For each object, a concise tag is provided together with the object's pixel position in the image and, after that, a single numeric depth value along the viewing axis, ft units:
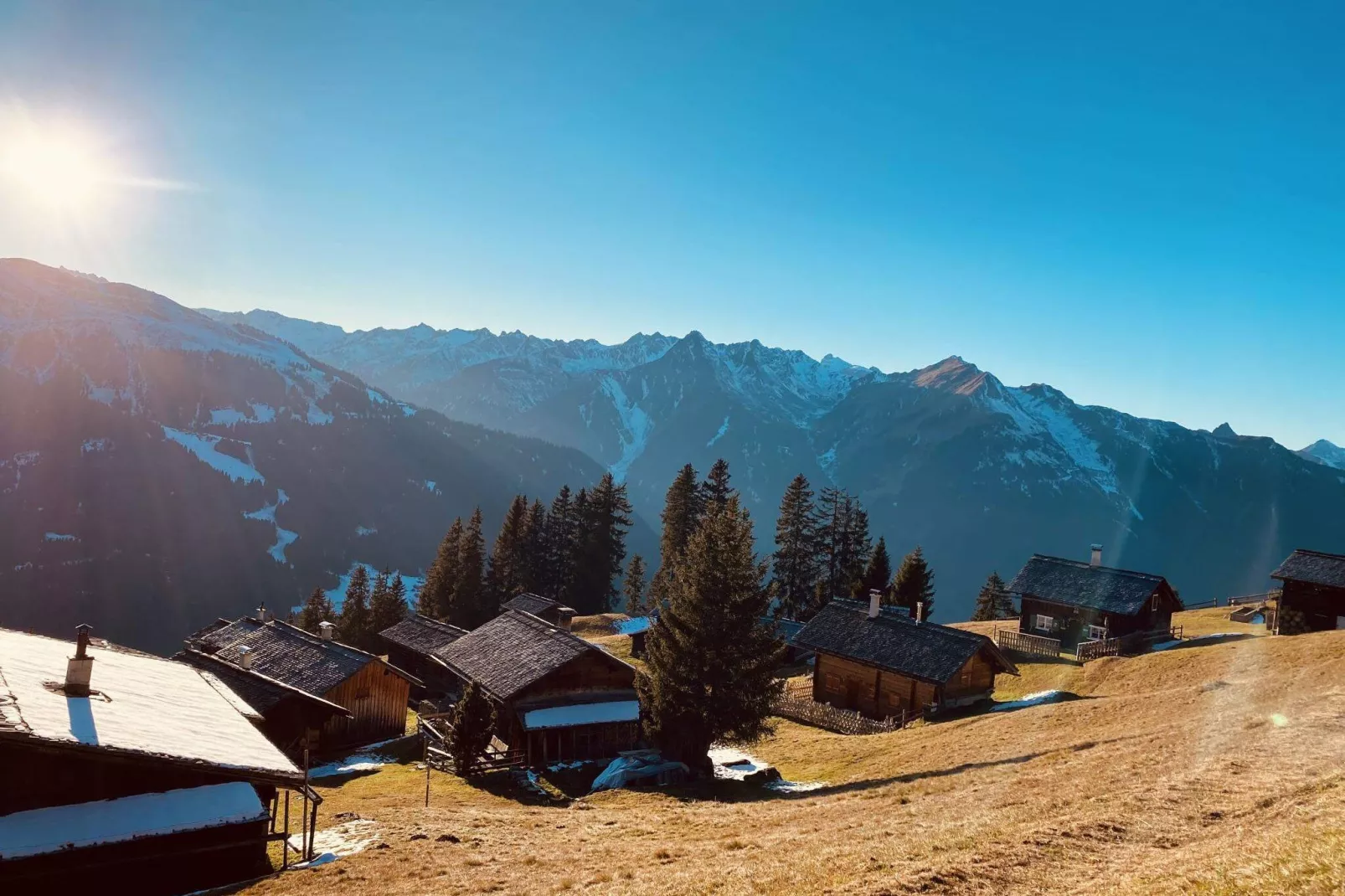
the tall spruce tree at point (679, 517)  249.14
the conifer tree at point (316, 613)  254.78
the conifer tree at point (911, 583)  246.27
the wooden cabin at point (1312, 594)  157.38
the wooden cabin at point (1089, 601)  164.66
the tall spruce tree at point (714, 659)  104.99
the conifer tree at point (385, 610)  247.09
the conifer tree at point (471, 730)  109.29
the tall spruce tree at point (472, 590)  258.98
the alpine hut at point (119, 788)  47.65
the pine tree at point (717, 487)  255.70
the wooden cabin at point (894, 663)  136.87
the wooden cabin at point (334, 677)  131.13
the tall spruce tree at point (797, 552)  249.55
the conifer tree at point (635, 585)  302.86
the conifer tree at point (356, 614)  246.68
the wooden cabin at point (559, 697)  125.29
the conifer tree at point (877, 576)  248.93
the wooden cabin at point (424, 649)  181.68
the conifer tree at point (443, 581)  261.85
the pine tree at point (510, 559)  276.82
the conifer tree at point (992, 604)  295.69
